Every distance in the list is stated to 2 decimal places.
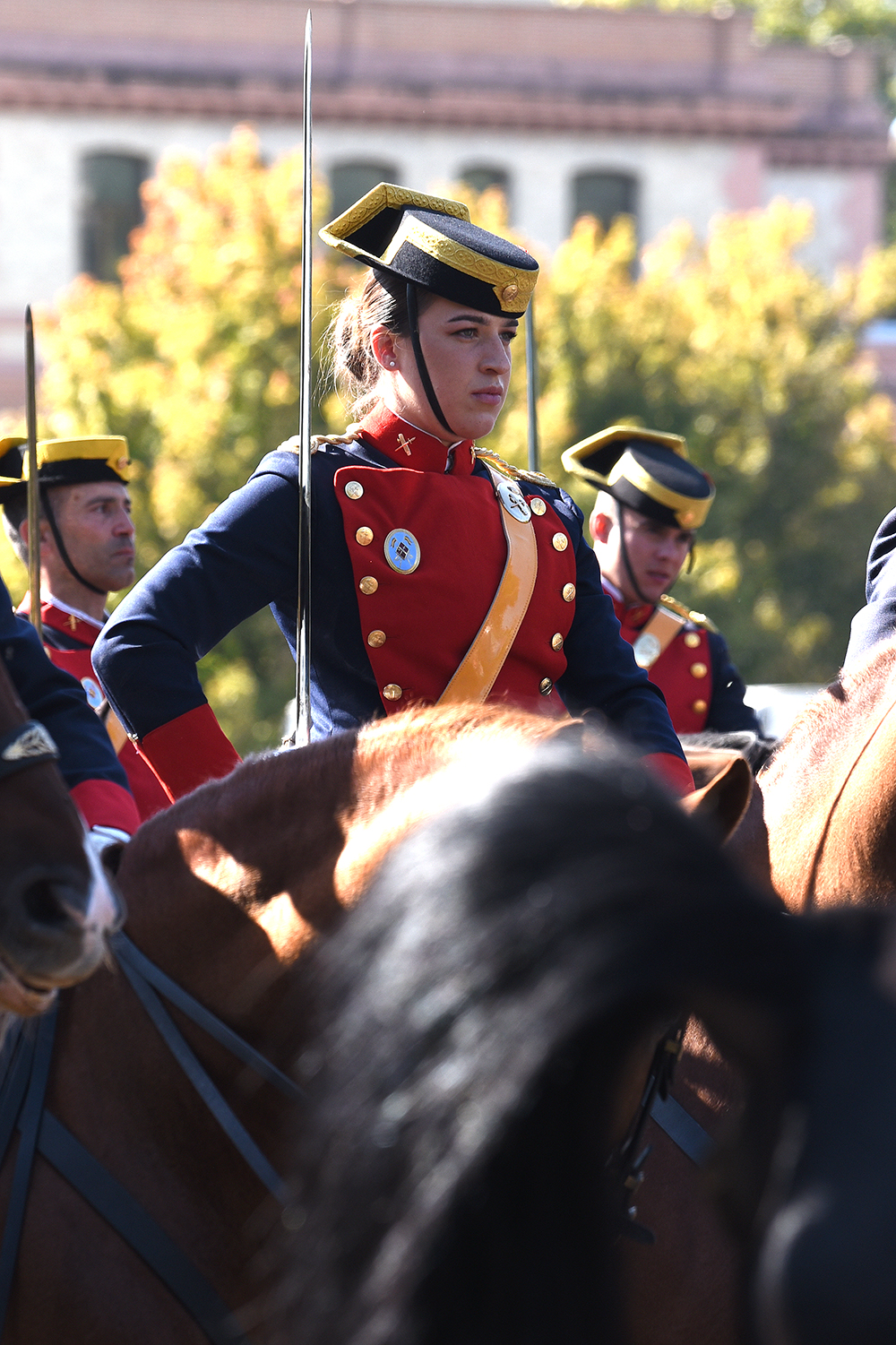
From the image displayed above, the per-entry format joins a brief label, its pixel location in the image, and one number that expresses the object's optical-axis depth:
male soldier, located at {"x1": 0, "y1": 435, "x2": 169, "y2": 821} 11.09
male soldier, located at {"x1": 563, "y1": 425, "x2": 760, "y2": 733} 12.16
